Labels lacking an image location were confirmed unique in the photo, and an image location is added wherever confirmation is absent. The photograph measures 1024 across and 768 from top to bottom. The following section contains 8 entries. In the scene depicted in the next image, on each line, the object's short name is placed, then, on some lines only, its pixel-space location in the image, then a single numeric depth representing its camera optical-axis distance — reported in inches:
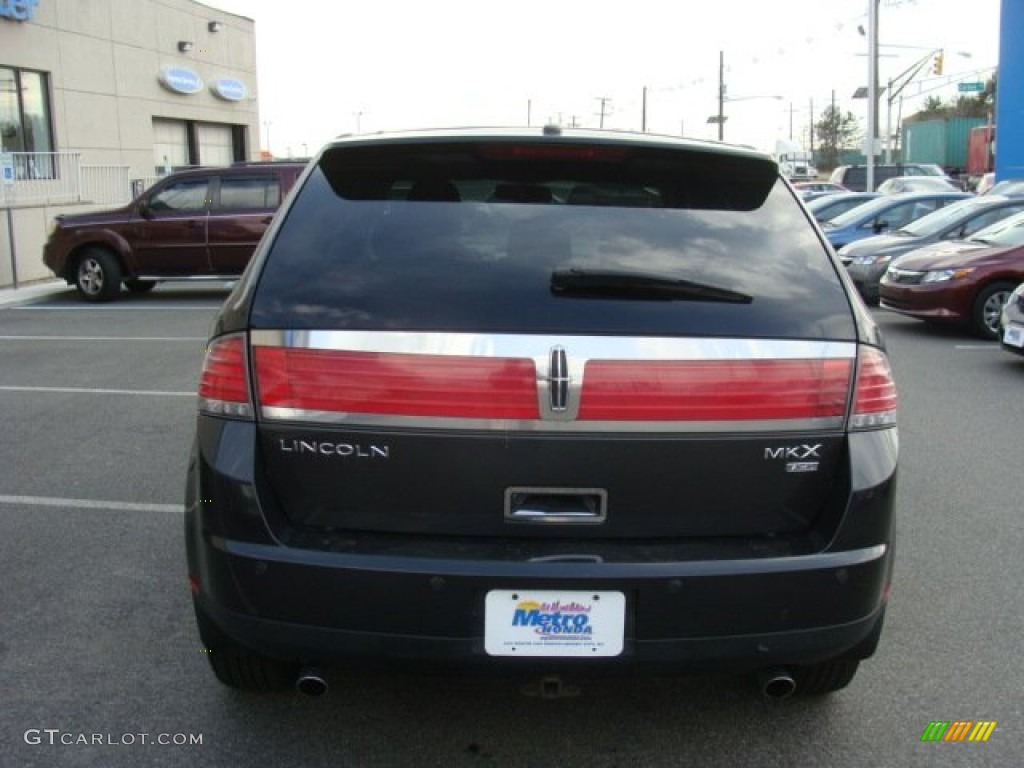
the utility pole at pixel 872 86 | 1151.0
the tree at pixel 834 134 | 3440.0
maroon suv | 595.5
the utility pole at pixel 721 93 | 2380.7
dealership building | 765.9
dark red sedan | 436.8
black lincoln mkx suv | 99.6
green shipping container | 2032.5
